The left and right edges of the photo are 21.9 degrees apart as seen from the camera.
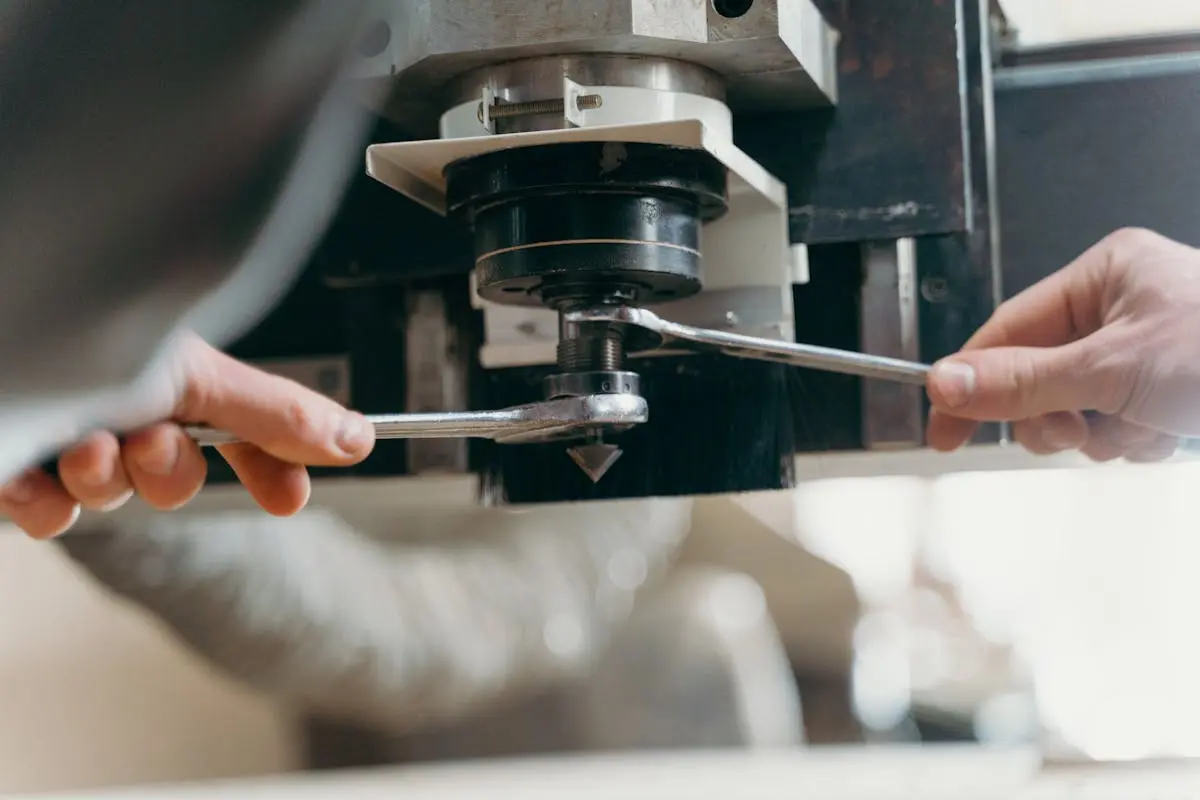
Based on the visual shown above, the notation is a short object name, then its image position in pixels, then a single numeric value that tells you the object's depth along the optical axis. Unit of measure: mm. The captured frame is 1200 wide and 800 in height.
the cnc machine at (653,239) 1161
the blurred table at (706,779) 1484
